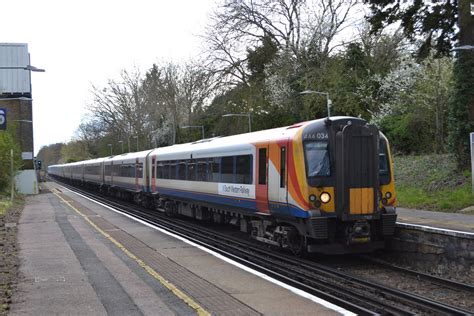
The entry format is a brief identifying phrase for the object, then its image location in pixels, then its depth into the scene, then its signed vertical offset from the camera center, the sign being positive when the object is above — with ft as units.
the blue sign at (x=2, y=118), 49.49 +5.15
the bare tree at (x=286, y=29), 125.08 +32.96
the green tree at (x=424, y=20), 68.13 +18.81
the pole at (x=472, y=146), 57.47 +1.63
